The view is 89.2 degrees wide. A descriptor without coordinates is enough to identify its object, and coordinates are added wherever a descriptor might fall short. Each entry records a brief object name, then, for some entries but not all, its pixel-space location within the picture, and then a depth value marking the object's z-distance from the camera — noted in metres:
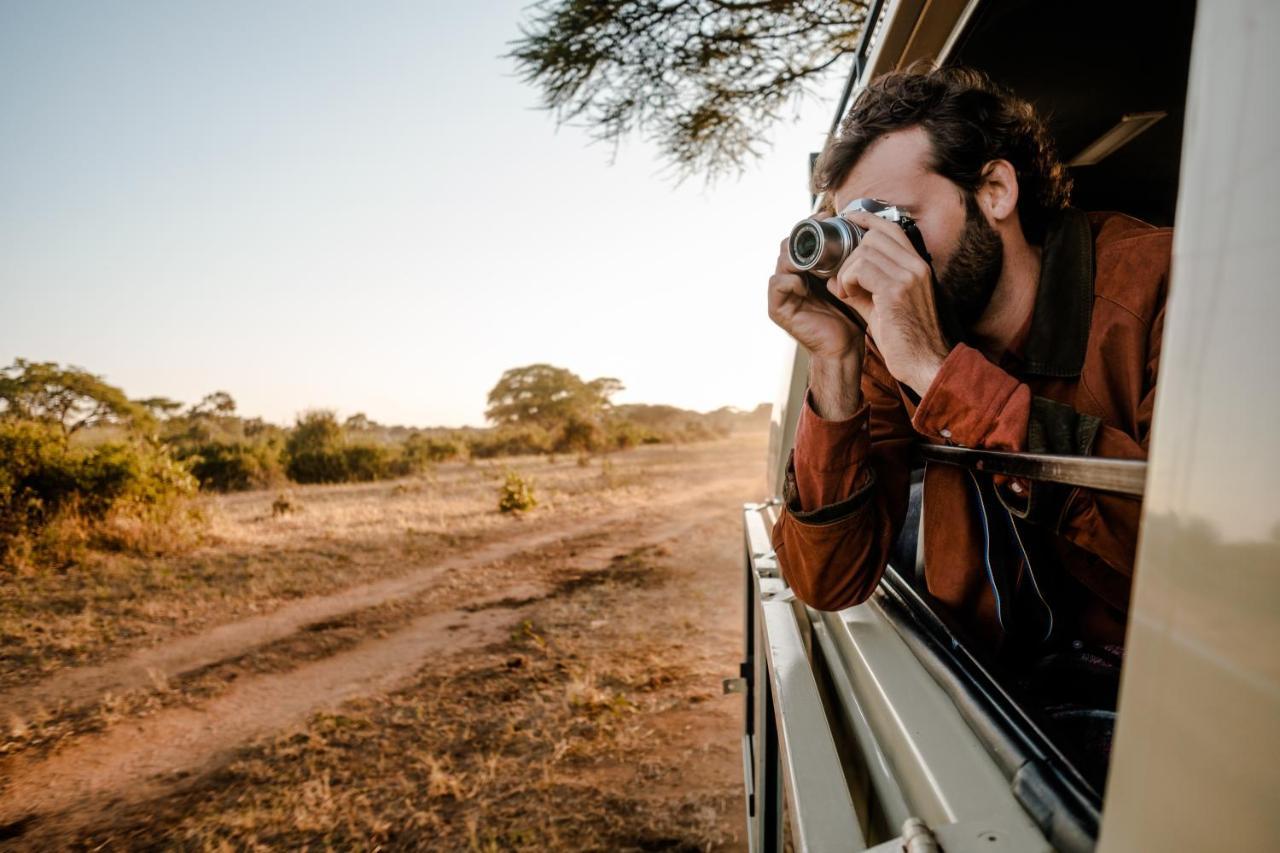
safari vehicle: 0.28
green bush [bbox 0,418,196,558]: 6.92
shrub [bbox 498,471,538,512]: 10.31
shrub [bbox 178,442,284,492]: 14.59
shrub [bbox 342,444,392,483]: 15.98
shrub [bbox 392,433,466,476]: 17.11
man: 0.94
